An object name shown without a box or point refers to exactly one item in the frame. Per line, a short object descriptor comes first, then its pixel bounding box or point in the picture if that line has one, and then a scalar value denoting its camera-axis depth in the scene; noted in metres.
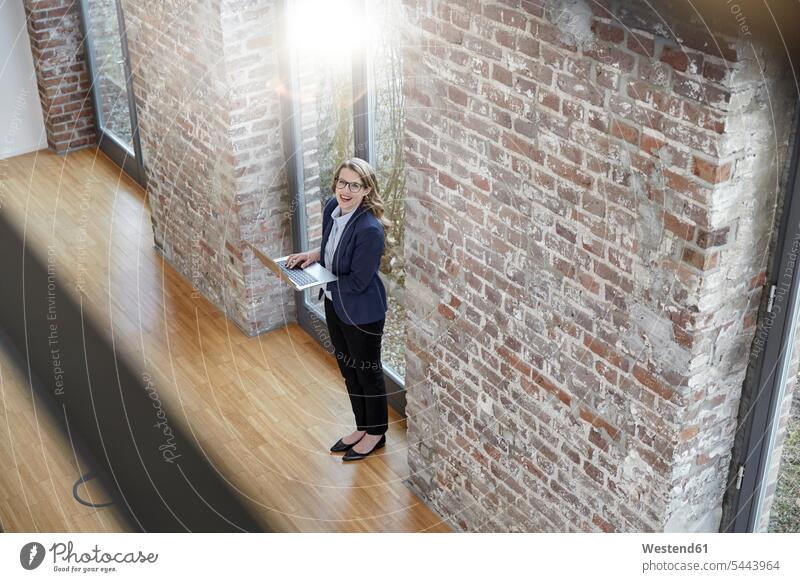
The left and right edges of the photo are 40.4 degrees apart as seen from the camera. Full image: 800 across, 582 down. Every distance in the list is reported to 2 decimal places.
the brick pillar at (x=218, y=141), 4.76
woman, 3.95
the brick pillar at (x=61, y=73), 6.94
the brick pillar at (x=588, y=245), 2.59
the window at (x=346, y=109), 4.18
